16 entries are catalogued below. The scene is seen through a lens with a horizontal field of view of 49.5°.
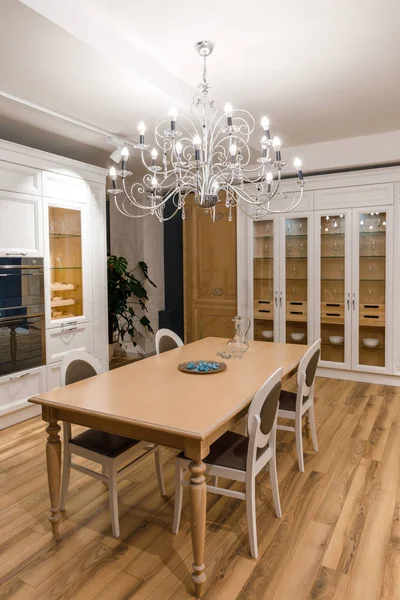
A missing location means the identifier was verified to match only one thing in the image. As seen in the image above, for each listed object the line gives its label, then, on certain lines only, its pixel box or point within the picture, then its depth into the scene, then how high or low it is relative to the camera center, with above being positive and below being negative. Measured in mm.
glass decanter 3164 -500
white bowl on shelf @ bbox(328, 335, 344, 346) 5059 -742
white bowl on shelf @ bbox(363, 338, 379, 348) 4883 -748
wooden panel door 5633 +40
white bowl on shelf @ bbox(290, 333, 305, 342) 5289 -737
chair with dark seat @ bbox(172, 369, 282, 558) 1990 -886
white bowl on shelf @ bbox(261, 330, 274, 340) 5449 -724
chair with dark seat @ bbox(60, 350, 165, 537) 2223 -902
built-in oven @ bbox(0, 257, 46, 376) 3566 -315
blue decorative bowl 2641 -561
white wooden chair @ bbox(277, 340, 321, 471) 2771 -844
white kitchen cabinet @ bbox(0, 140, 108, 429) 3639 +304
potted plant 5711 -260
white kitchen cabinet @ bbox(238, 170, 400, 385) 4754 -9
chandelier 2344 +845
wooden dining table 1802 -608
